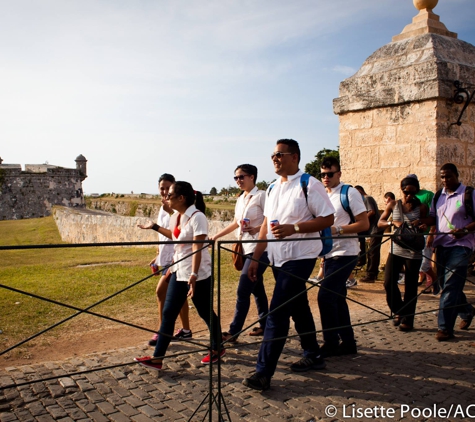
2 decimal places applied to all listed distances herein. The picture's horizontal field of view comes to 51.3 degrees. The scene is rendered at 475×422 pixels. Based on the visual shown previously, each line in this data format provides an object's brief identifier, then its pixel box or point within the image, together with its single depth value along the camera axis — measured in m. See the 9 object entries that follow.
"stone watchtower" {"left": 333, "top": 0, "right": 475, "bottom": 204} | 8.15
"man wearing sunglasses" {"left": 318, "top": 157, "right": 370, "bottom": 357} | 5.02
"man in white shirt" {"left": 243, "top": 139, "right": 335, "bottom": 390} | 4.20
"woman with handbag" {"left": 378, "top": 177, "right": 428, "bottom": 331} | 5.77
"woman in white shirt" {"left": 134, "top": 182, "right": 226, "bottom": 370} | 4.68
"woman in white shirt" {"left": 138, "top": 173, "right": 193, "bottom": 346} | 5.52
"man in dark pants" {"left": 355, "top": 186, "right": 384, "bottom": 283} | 8.60
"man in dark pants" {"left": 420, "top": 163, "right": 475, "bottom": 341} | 5.66
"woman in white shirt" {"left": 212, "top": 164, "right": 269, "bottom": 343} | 5.37
